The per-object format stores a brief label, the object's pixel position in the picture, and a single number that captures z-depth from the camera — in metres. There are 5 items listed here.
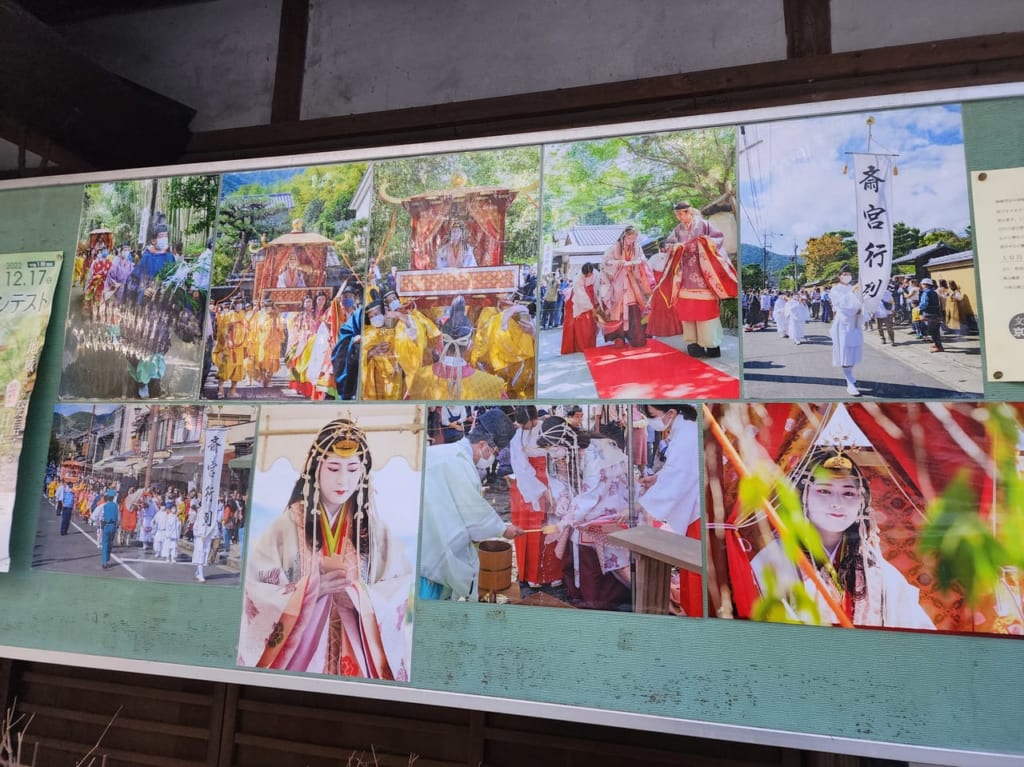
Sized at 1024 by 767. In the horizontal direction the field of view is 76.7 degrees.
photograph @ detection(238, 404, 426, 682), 2.12
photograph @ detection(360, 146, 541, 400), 2.18
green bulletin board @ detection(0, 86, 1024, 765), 1.73
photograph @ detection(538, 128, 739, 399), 2.05
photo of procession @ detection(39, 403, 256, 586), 2.30
